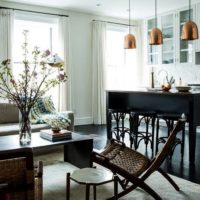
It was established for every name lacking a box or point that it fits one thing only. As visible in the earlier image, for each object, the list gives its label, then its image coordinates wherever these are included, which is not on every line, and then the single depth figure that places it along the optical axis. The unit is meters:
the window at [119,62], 8.07
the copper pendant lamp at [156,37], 4.89
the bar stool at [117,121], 5.32
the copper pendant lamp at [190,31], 4.35
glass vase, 3.21
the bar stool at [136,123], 4.82
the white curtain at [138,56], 8.46
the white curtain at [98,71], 7.52
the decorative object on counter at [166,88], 4.86
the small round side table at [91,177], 2.16
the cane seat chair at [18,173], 1.76
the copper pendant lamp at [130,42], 5.30
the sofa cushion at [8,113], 4.95
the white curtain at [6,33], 6.12
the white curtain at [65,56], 6.94
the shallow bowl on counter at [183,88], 4.54
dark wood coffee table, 3.29
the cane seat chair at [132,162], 2.74
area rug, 2.97
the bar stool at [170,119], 4.37
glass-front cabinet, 7.03
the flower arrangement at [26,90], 3.03
